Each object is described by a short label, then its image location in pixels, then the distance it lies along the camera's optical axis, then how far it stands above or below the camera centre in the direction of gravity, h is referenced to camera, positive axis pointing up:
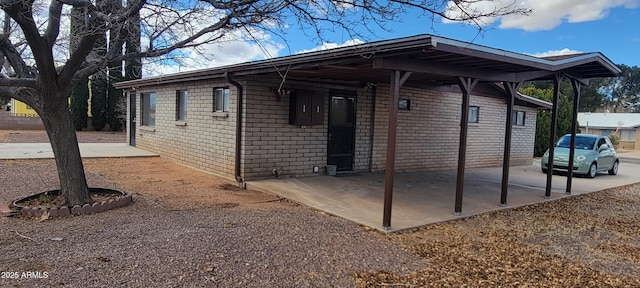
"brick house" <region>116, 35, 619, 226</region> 5.90 +0.28
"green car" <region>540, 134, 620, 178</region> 12.41 -0.77
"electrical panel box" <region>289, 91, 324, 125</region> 8.92 +0.25
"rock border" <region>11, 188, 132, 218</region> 5.39 -1.32
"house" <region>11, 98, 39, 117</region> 26.14 -0.13
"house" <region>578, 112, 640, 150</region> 37.34 +0.54
